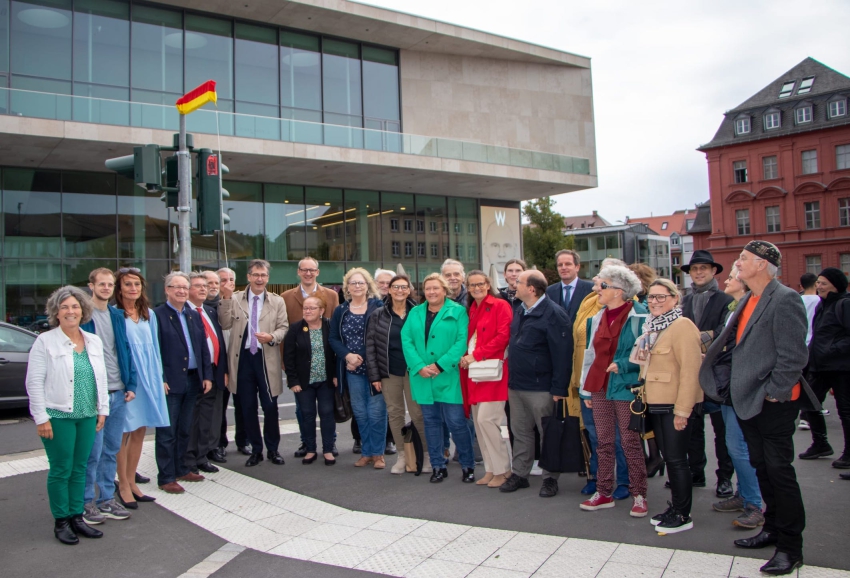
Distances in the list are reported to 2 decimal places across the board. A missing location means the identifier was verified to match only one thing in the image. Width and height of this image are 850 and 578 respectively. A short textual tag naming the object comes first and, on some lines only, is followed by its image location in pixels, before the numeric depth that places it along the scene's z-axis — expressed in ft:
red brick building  185.47
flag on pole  30.12
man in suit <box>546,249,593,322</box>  23.16
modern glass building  65.46
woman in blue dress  18.74
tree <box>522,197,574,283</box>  142.41
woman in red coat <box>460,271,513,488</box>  20.17
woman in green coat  20.90
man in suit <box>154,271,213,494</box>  20.31
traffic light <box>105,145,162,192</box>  27.91
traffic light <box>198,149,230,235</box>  28.43
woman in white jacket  15.67
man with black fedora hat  18.60
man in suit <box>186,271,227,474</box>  22.11
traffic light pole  29.68
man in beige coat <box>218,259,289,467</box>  24.04
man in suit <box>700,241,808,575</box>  13.33
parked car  33.35
